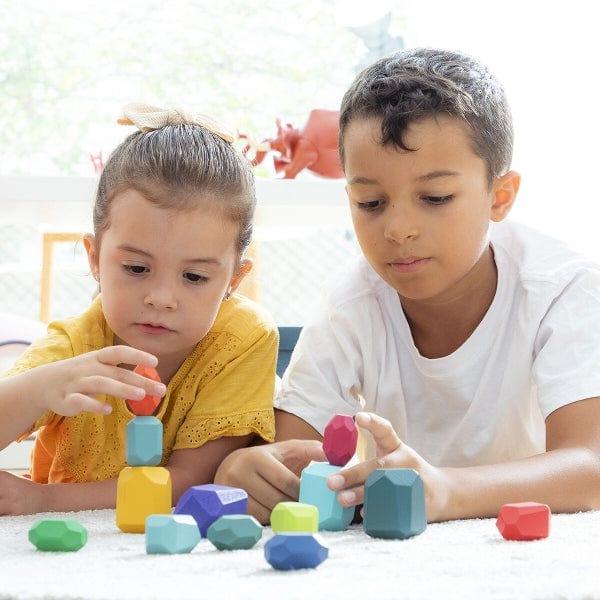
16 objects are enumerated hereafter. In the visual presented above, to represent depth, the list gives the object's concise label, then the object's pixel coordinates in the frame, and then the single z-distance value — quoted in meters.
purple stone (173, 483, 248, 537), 1.00
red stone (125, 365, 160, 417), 1.04
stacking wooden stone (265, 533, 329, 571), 0.88
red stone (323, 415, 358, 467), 1.04
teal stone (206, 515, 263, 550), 0.95
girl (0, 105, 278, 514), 1.16
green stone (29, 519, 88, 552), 0.95
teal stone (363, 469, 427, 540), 0.98
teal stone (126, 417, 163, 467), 1.03
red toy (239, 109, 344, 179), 2.00
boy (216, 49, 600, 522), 1.12
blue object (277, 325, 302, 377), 1.55
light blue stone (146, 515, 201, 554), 0.93
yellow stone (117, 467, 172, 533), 1.03
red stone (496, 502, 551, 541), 0.98
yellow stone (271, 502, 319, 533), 0.95
